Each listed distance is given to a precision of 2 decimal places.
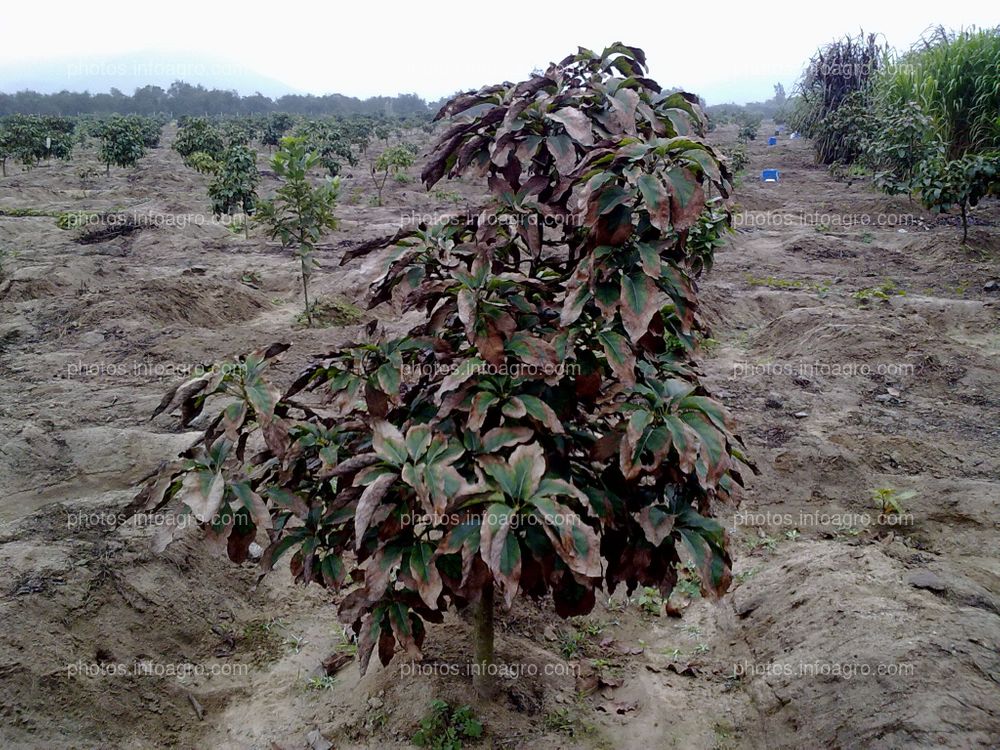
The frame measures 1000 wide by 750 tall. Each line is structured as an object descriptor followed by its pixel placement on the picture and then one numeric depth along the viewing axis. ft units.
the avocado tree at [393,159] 51.44
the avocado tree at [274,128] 93.04
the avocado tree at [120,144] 60.95
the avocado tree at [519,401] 5.22
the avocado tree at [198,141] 64.64
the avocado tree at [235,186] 35.91
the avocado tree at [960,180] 28.09
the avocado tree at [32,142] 63.68
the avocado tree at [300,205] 22.39
